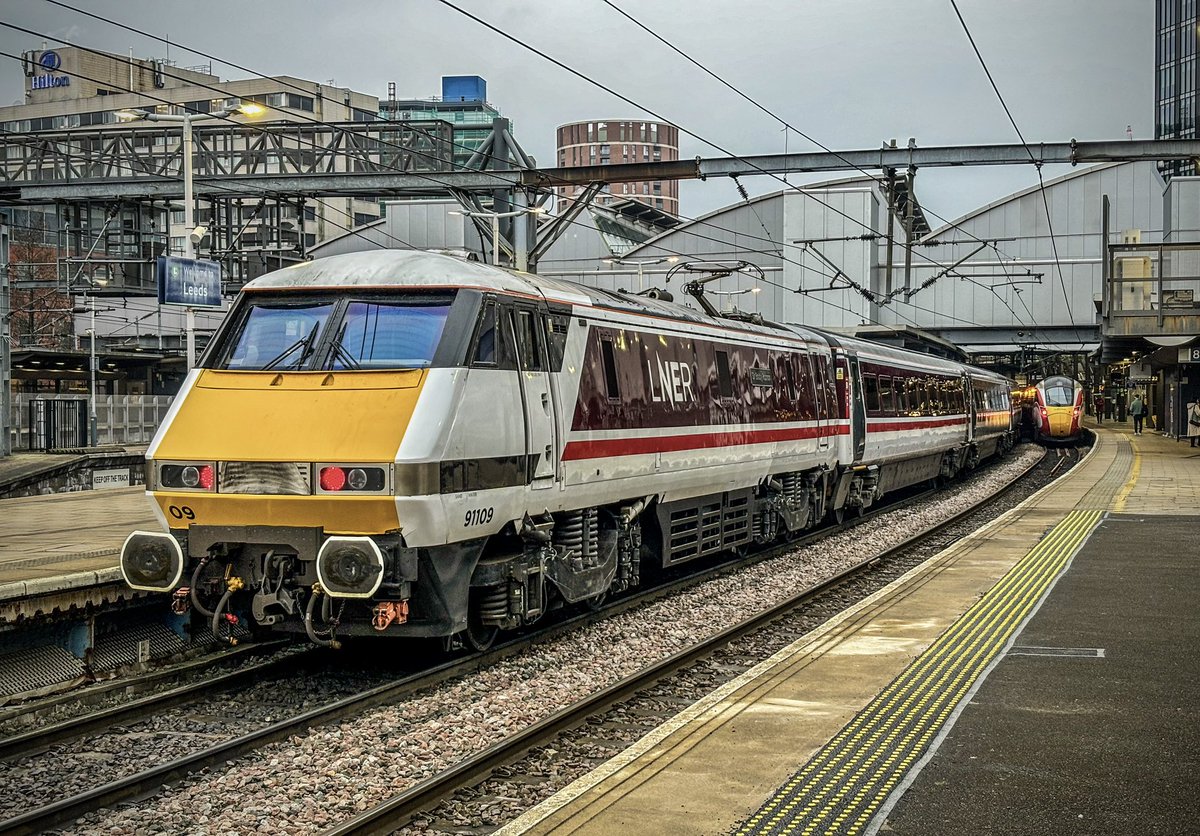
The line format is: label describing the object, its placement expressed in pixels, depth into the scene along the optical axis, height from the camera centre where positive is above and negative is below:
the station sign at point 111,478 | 30.09 -1.92
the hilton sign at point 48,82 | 98.44 +25.72
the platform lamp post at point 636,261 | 60.40 +7.19
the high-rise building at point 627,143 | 196.00 +41.10
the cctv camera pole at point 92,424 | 35.84 -0.68
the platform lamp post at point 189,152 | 20.16 +4.18
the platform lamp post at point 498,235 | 24.14 +3.50
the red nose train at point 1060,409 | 52.47 -0.19
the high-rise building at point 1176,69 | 108.62 +30.28
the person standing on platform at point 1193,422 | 42.06 -0.57
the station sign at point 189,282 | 18.38 +1.79
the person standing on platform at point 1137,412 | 56.53 -0.35
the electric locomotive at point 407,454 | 9.72 -0.44
